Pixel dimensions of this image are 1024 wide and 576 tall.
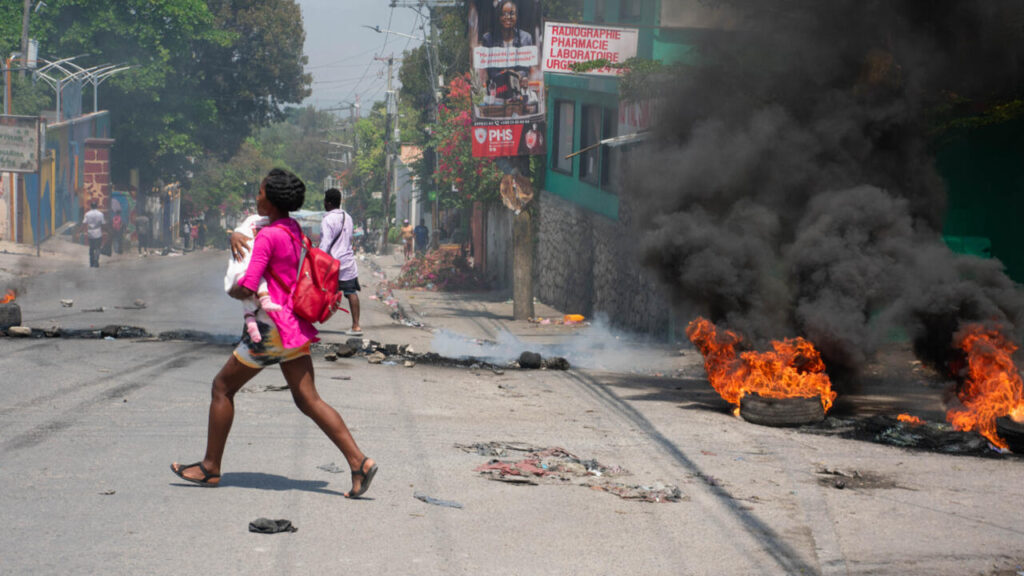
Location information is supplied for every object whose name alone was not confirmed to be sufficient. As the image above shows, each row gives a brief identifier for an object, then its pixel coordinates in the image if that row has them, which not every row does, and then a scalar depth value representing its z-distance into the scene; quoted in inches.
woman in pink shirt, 205.0
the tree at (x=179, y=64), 1898.4
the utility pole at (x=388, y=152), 2084.8
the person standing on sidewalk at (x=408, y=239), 1615.4
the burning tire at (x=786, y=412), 318.7
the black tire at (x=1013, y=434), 289.4
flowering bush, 1109.7
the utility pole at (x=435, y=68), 1571.1
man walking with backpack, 439.8
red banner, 725.9
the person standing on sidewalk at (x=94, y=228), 1076.5
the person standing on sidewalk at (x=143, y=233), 1718.1
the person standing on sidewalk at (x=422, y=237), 1672.0
